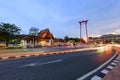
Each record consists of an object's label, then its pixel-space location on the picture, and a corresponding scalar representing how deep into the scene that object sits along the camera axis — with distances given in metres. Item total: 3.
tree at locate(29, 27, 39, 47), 27.88
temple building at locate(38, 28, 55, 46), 29.66
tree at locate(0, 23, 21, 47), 21.04
